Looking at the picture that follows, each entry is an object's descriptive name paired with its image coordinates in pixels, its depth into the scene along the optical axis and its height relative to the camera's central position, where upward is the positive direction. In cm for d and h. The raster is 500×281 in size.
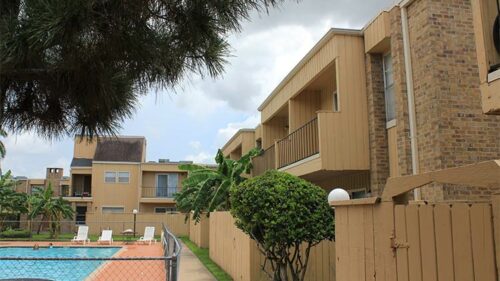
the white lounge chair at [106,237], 3259 -161
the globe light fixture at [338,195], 820 +23
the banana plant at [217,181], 2209 +130
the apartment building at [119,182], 4991 +296
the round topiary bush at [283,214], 899 -7
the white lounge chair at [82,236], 3250 -155
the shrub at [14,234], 3697 -155
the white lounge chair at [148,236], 3246 -158
